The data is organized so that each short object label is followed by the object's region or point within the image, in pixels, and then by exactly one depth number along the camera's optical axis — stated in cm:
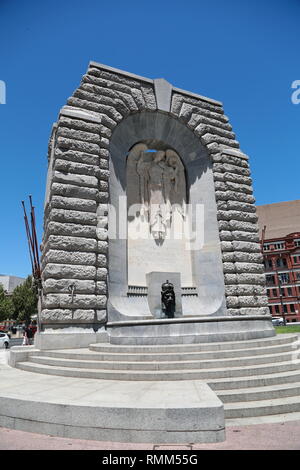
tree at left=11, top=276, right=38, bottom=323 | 5522
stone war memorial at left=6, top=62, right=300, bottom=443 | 505
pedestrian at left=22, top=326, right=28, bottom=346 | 2287
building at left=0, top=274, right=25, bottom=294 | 9756
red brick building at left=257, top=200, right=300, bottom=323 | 5708
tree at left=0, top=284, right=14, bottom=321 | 4988
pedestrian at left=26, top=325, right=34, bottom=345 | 2492
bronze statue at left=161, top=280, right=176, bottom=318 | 1358
